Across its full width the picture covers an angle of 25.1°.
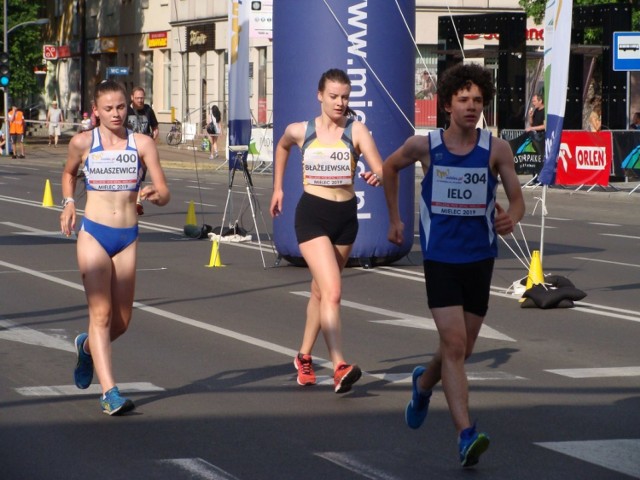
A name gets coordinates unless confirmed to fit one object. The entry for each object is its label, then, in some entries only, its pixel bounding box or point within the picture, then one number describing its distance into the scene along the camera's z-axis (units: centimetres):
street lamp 5100
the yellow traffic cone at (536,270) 1309
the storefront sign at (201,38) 5866
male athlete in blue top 684
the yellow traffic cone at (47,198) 2569
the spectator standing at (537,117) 3066
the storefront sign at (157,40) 6406
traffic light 5144
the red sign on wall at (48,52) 6538
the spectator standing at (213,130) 4591
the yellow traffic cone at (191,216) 2018
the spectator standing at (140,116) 2047
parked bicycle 5516
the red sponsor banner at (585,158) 2931
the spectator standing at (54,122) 5781
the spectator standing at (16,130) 4931
